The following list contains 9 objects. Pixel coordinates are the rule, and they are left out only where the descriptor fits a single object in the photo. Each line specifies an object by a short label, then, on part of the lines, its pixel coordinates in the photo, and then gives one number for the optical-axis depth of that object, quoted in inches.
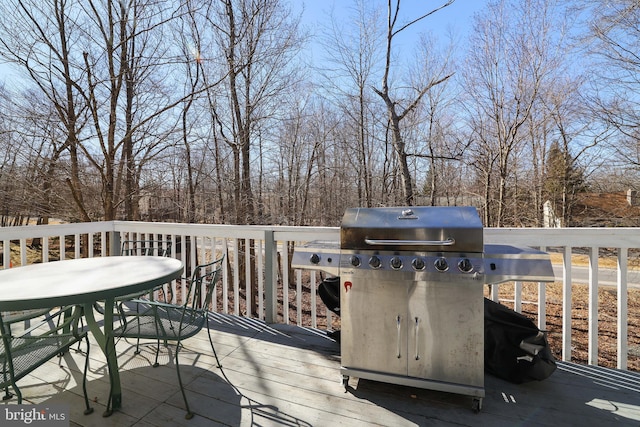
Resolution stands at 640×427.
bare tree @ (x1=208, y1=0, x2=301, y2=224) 311.4
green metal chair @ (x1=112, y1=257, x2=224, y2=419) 70.8
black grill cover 76.9
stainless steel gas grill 65.4
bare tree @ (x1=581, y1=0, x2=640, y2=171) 220.7
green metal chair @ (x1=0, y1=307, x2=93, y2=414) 54.1
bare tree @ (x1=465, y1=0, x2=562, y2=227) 325.4
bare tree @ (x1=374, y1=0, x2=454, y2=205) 287.4
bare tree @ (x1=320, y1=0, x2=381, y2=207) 342.6
